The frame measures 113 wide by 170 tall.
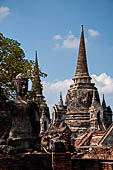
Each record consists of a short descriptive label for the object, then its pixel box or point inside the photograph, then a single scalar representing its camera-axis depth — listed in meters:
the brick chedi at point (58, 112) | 44.15
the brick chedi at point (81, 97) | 40.30
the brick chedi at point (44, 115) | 49.49
